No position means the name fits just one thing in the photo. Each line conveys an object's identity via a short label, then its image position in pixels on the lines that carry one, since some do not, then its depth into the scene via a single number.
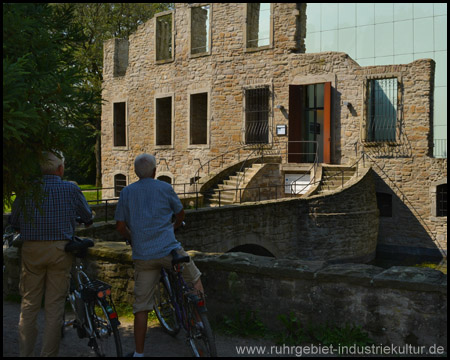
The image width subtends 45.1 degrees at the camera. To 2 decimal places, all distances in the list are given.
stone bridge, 14.01
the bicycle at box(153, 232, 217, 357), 4.22
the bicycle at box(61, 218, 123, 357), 4.35
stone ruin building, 18.27
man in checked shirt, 4.28
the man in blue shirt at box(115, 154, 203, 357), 4.38
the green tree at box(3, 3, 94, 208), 3.50
